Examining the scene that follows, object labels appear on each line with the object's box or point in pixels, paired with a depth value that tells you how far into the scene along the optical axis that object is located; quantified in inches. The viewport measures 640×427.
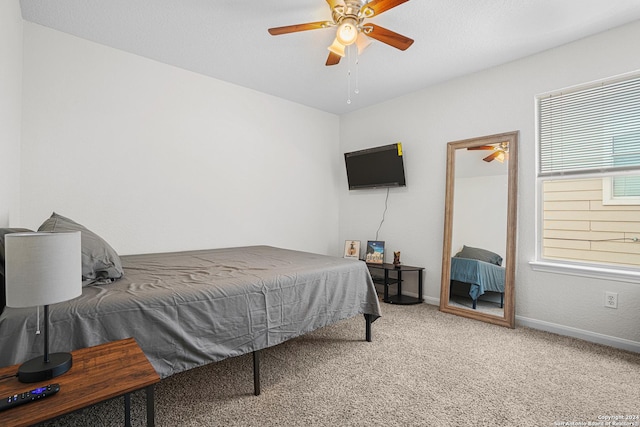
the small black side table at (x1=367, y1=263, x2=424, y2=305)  148.1
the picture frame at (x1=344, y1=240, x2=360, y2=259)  177.4
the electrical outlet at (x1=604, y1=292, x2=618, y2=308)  100.9
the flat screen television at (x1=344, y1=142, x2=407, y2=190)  159.0
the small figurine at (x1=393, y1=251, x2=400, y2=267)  156.5
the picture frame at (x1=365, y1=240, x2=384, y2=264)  165.9
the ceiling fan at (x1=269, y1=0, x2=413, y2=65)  78.1
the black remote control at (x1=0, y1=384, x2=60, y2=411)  35.0
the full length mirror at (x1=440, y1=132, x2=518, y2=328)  122.1
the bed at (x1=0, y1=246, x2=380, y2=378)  52.0
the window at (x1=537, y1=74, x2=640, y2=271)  102.3
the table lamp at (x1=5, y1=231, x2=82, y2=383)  38.4
